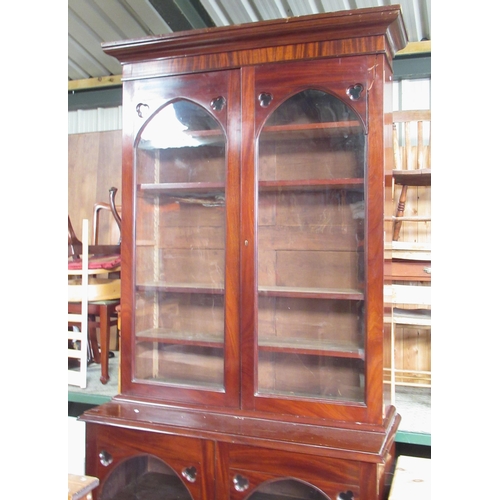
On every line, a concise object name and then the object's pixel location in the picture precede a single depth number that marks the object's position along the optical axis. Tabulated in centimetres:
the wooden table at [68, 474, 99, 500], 79
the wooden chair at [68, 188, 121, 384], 226
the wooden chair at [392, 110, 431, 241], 233
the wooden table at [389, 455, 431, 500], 135
